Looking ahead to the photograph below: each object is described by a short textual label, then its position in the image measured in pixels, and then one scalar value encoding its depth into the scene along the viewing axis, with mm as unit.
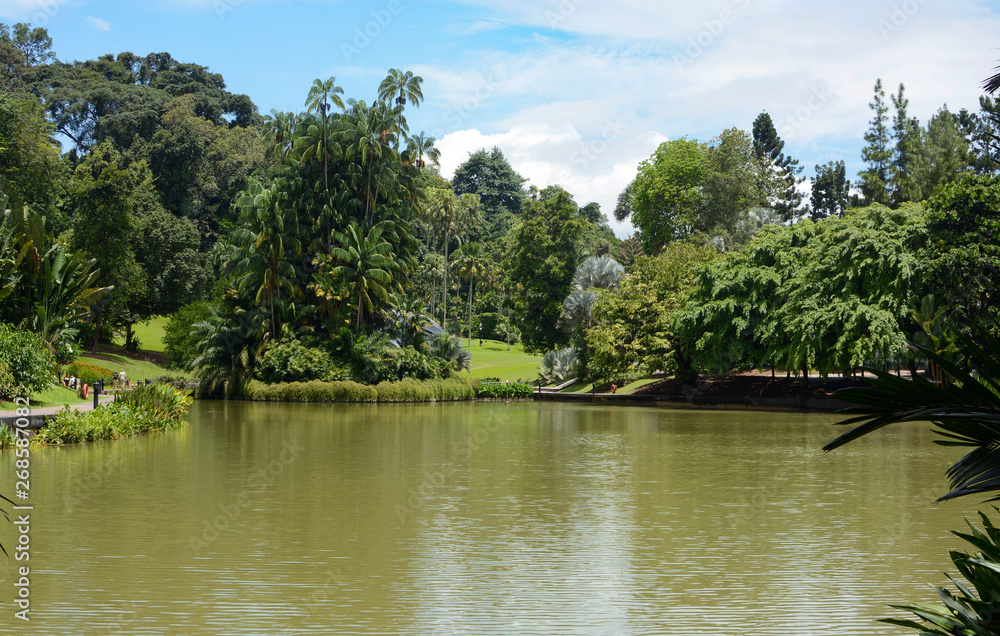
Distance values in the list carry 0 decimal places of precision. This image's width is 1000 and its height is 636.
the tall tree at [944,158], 52688
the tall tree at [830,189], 71938
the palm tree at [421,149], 59906
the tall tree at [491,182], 113688
